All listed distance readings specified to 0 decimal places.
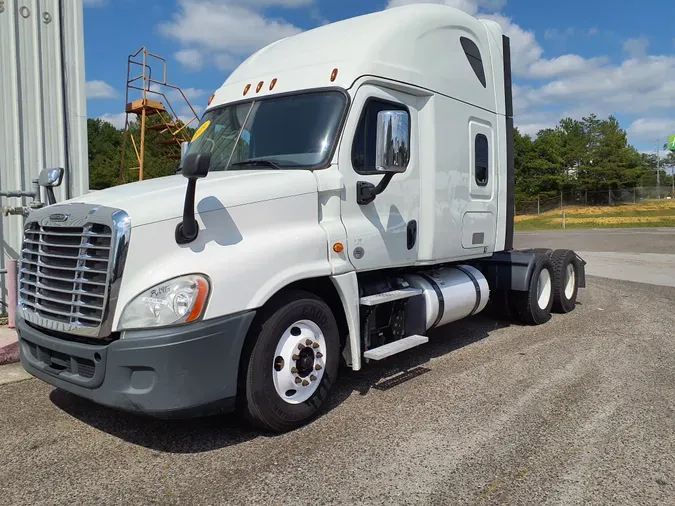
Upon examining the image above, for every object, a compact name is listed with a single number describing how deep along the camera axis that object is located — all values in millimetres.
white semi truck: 3541
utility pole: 59906
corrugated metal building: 7496
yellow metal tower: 12305
